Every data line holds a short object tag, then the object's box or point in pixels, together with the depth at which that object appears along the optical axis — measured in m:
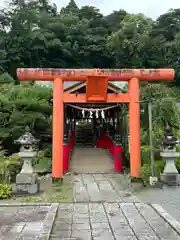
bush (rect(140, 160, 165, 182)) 7.15
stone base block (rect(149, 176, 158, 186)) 6.83
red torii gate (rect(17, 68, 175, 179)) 7.49
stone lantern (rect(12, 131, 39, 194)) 6.43
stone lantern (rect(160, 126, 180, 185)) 6.92
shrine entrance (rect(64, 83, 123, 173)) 9.94
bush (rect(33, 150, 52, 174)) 9.57
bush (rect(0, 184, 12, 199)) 6.03
